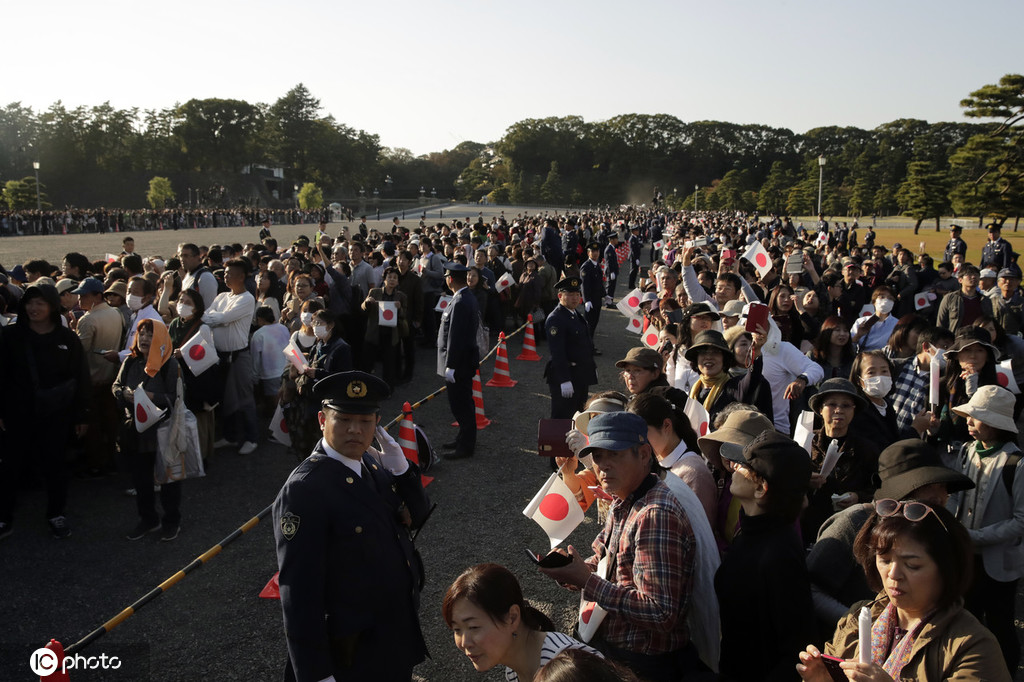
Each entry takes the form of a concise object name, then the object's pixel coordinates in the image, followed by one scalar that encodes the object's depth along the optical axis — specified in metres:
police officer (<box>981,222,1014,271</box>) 15.19
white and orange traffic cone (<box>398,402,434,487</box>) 5.87
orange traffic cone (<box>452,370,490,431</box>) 9.14
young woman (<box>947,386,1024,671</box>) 3.74
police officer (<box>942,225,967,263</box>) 16.45
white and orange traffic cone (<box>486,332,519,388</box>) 11.14
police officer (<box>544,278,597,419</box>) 7.22
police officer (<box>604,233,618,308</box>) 20.86
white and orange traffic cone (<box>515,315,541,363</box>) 13.02
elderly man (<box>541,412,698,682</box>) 2.49
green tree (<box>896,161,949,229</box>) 46.31
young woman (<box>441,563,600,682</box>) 2.22
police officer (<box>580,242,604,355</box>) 12.91
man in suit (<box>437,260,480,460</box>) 7.65
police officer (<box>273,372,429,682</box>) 2.75
